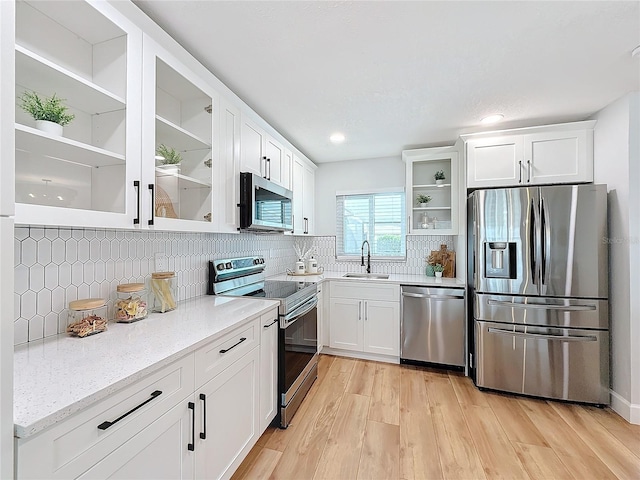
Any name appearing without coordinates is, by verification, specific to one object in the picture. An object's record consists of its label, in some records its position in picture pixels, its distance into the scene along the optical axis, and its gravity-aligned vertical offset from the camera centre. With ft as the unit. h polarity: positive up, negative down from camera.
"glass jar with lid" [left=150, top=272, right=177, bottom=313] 5.33 -1.00
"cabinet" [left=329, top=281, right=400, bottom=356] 10.24 -2.89
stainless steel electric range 6.57 -1.97
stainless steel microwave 6.95 +0.98
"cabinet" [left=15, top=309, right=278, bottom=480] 2.39 -2.12
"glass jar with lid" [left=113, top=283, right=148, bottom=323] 4.65 -1.09
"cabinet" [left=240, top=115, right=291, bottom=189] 7.28 +2.51
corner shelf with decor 10.62 +2.01
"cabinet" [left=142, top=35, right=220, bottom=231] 4.45 +1.80
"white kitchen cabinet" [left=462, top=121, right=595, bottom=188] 8.34 +2.65
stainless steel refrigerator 7.60 -1.43
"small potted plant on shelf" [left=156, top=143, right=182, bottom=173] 4.78 +1.46
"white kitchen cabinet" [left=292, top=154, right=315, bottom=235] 10.81 +1.84
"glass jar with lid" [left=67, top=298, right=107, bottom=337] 3.99 -1.17
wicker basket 4.74 +0.60
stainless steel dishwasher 9.38 -2.93
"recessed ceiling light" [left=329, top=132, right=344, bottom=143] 9.70 +3.66
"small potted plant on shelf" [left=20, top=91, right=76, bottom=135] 3.29 +1.55
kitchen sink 11.58 -1.48
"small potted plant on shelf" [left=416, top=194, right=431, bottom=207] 11.22 +1.63
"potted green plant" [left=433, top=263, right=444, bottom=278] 11.09 -1.16
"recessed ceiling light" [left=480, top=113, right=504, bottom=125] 8.25 +3.66
